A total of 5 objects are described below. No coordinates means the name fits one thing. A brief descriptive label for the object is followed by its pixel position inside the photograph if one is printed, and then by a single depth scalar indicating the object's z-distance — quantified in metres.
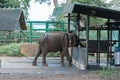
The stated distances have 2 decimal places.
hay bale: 25.78
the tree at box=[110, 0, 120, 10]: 39.59
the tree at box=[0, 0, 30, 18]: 40.46
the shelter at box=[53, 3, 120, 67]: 16.92
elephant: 19.05
